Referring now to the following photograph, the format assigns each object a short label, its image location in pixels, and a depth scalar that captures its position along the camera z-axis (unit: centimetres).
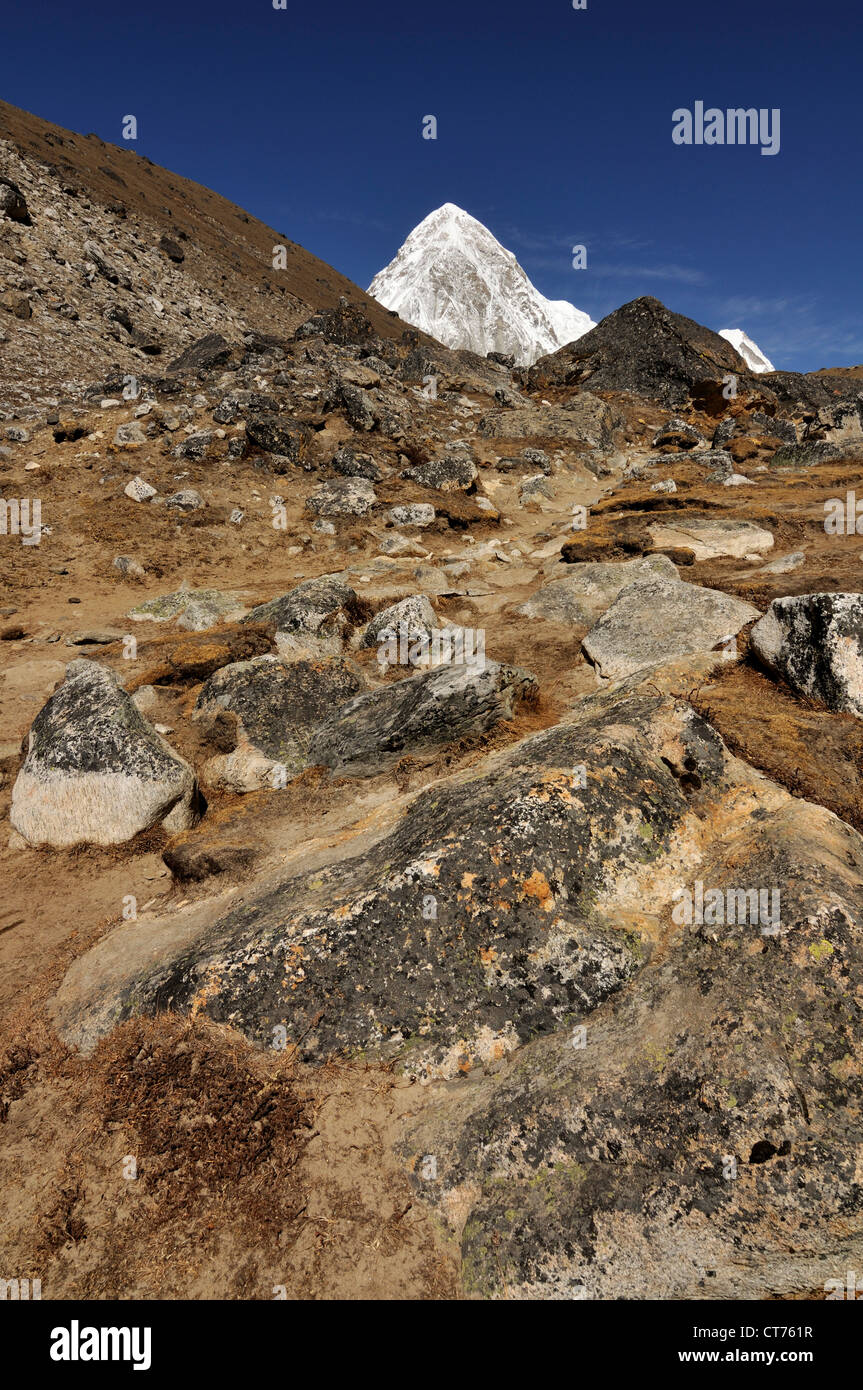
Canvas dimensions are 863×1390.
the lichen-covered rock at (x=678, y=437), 3212
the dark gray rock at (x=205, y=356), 3133
